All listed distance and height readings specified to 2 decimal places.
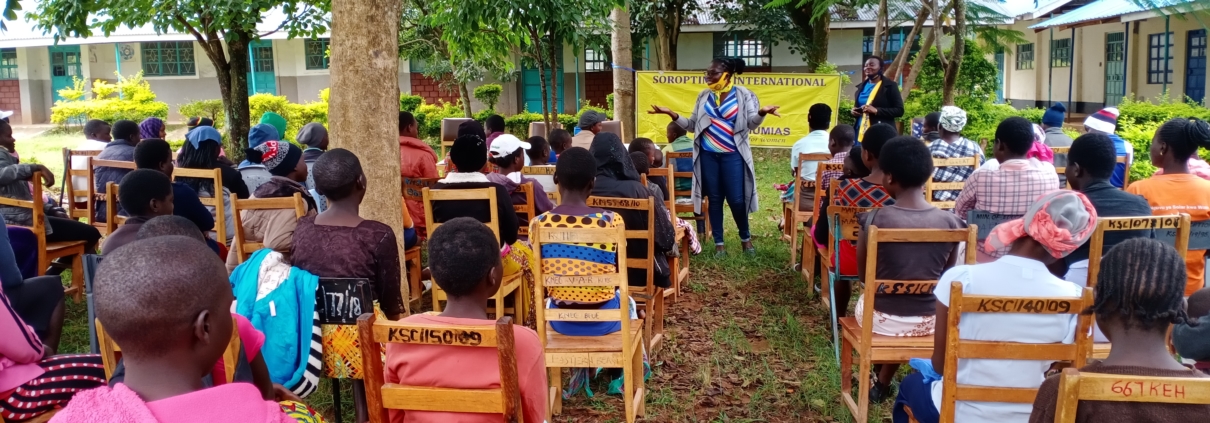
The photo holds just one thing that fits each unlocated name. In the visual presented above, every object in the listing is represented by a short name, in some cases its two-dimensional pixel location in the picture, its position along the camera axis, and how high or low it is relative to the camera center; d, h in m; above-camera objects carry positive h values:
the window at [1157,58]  18.44 +0.96
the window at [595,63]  24.38 +1.44
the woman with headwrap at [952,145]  6.05 -0.25
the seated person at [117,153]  6.57 -0.22
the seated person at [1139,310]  2.18 -0.50
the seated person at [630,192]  4.85 -0.45
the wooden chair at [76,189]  7.02 -0.51
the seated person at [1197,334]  2.80 -0.73
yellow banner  12.23 +0.24
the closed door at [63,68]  26.05 +1.67
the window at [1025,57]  25.09 +1.43
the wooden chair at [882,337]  3.66 -0.92
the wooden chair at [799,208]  6.73 -0.73
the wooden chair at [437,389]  2.34 -0.69
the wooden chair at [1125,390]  1.99 -0.63
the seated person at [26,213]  5.77 -0.56
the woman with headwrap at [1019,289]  2.88 -0.61
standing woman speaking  7.37 -0.25
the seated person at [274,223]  4.39 -0.52
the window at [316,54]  24.67 +1.83
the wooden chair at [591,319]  3.72 -0.89
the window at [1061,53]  22.64 +1.36
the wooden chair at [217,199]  5.27 -0.46
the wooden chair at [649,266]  4.54 -0.78
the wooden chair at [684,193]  7.27 -0.68
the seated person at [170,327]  1.67 -0.39
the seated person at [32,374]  2.84 -0.81
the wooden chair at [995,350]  2.69 -0.74
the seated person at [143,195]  4.01 -0.32
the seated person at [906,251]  3.96 -0.63
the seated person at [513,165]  5.57 -0.30
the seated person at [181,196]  4.80 -0.39
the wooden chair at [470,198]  4.82 -0.49
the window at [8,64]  26.16 +1.82
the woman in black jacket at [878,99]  8.45 +0.10
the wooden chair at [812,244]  6.19 -0.93
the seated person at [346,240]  3.63 -0.49
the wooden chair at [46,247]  5.33 -0.79
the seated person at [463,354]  2.50 -0.66
